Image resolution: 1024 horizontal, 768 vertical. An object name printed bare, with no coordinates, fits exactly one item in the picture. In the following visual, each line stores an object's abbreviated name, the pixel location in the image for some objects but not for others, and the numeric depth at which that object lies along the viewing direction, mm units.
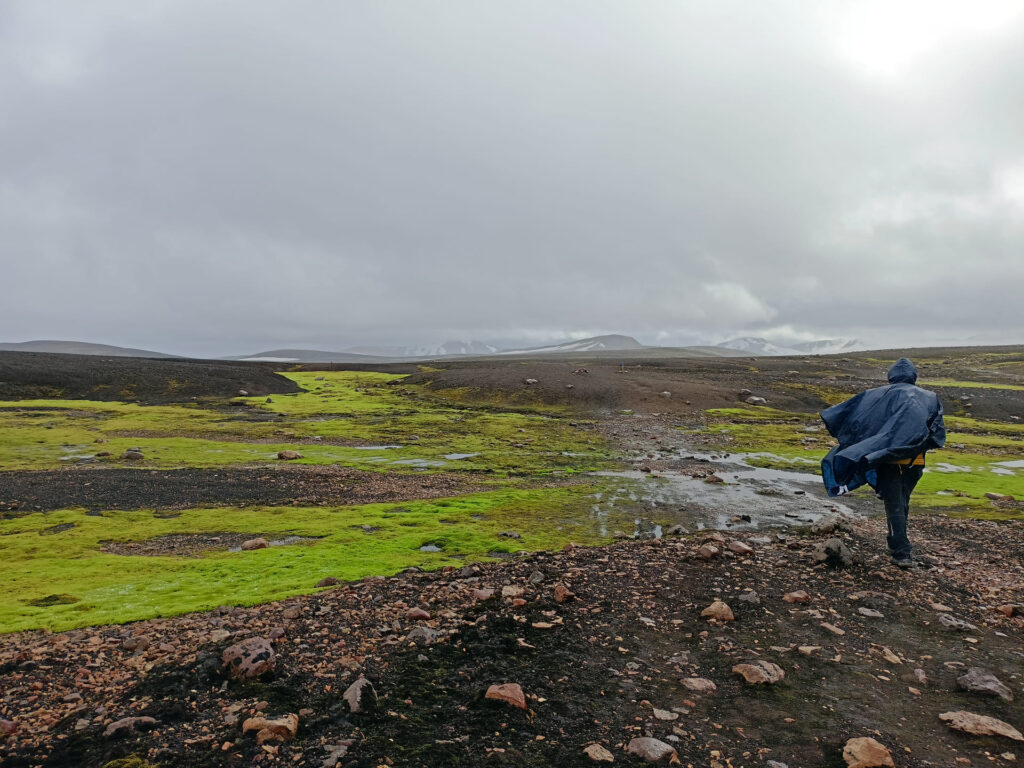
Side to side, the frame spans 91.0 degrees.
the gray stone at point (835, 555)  10562
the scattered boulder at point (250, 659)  6434
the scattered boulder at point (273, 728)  5277
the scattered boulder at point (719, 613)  8289
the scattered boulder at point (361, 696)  5852
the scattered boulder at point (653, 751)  5047
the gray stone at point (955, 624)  7953
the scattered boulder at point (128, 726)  5320
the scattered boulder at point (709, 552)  11039
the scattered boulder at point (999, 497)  18766
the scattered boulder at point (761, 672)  6469
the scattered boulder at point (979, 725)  5307
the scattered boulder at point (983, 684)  6066
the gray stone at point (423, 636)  7521
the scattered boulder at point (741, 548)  11375
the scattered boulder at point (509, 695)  5957
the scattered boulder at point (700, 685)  6348
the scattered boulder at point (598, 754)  5062
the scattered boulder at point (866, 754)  4848
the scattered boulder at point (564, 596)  8969
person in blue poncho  9766
